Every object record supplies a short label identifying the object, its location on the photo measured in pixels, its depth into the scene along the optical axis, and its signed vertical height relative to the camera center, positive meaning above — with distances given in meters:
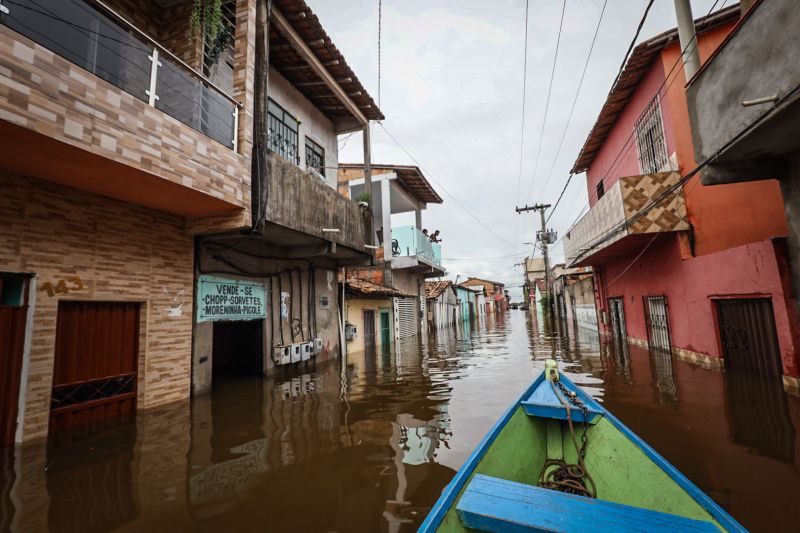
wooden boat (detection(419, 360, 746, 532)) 2.06 -1.19
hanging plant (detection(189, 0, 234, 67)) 7.02 +5.85
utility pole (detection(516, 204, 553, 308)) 27.11 +5.19
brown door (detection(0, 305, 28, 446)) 4.96 -0.48
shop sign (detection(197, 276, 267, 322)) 8.15 +0.49
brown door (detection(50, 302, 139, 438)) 5.75 -0.64
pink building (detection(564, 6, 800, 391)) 7.04 +1.74
